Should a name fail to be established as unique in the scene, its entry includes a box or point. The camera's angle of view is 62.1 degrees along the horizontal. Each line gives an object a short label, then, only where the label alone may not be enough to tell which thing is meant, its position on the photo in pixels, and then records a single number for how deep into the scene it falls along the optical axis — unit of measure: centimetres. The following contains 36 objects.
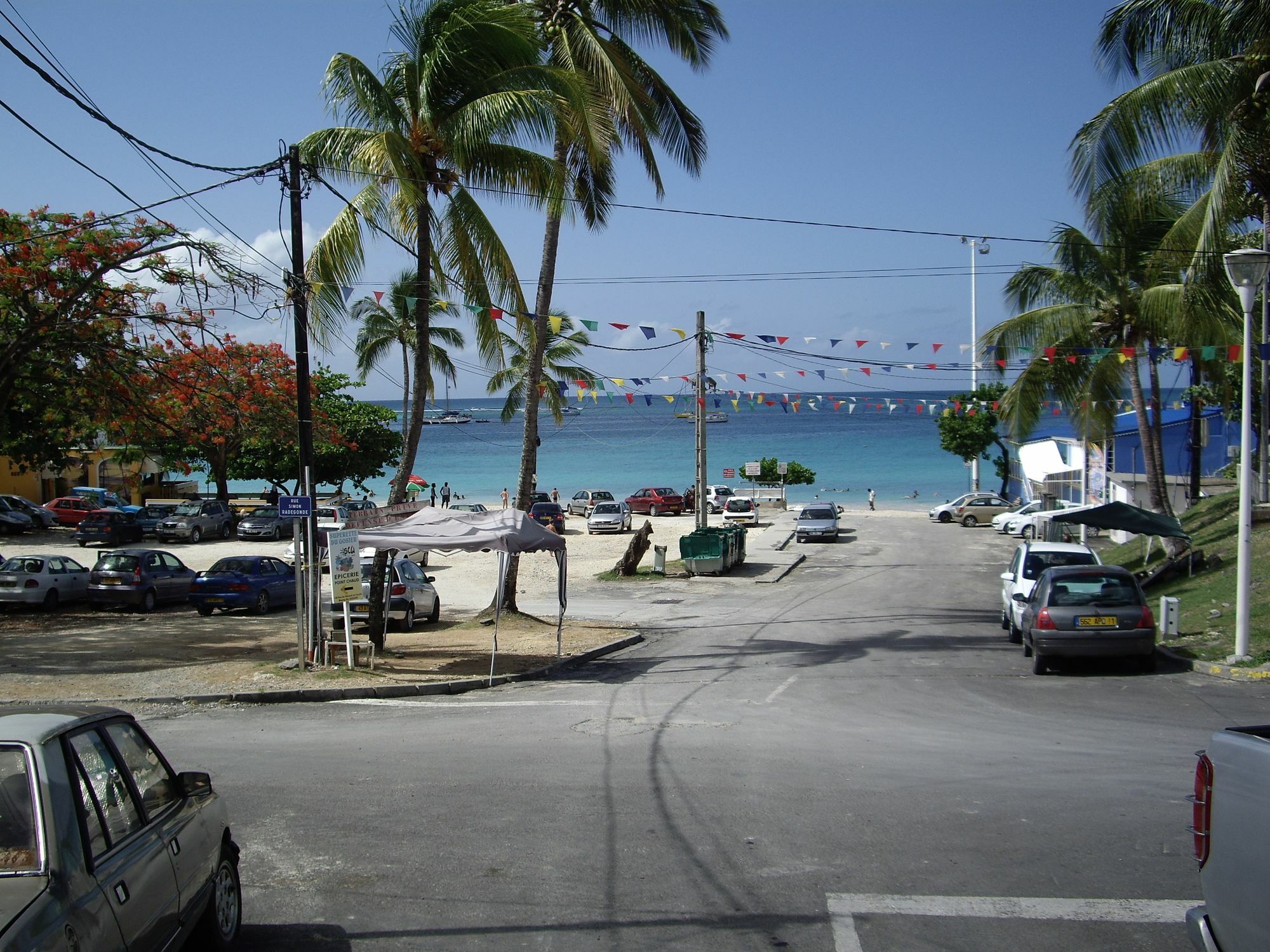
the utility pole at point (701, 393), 3147
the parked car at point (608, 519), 4816
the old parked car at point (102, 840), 347
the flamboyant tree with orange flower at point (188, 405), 2000
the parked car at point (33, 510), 4447
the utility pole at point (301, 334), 1514
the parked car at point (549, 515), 4494
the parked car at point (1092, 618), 1412
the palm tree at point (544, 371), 4356
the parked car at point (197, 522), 4141
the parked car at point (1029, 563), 1825
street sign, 1455
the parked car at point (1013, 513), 4525
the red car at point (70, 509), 4634
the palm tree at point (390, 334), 4081
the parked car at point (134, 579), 2333
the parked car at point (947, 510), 5166
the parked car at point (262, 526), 4300
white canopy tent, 1512
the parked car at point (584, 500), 5875
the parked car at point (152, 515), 4278
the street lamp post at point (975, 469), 5806
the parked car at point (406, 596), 2017
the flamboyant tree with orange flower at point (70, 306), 1811
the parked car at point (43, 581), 2273
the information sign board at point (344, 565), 1463
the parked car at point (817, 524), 4306
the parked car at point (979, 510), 5053
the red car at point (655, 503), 5919
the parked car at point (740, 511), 5250
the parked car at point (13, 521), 4241
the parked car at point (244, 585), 2295
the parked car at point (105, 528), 3941
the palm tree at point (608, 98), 1888
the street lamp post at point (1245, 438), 1401
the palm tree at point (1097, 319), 2500
